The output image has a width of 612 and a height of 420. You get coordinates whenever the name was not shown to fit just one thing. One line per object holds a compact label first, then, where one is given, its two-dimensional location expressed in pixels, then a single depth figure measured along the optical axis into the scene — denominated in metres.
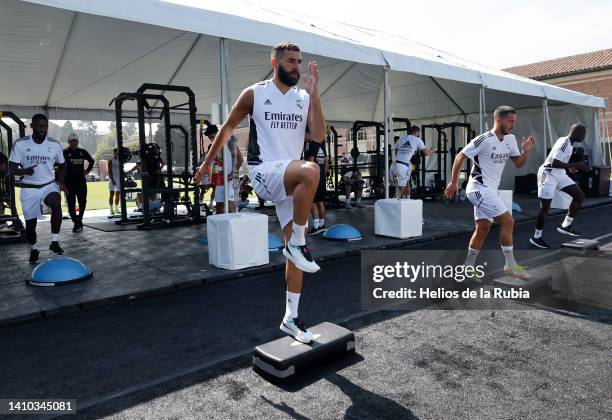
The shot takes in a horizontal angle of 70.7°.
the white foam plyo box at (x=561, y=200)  11.44
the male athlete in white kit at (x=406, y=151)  9.05
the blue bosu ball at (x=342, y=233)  7.22
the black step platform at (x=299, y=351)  2.61
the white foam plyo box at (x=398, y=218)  7.42
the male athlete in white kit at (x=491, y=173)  4.49
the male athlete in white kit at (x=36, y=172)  5.74
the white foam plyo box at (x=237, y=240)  5.42
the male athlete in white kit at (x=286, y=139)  2.65
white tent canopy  5.58
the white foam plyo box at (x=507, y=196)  9.14
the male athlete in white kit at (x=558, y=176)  6.66
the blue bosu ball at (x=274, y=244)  6.47
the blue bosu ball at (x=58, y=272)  4.77
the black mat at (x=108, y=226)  8.96
